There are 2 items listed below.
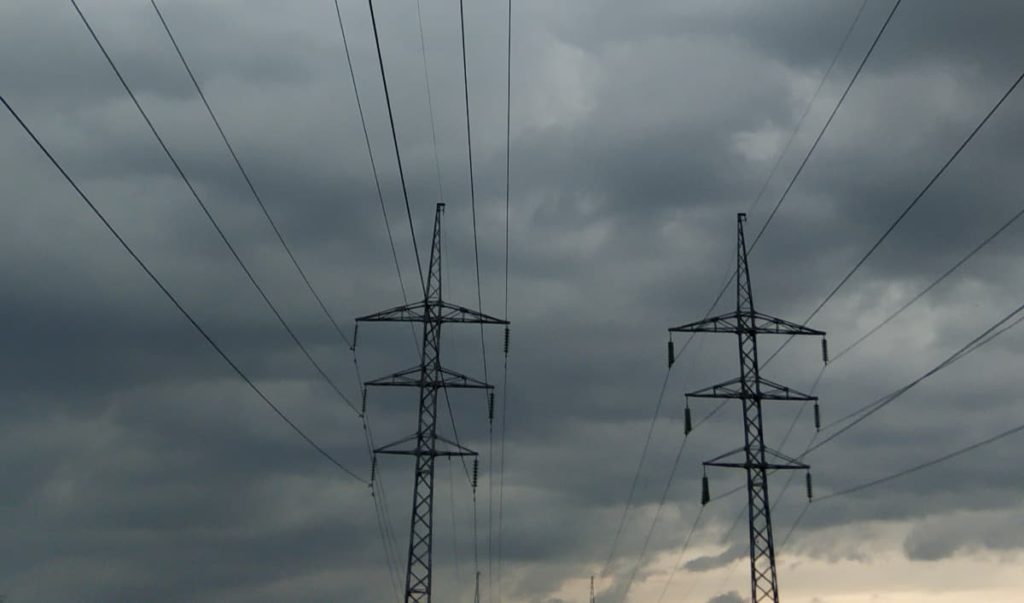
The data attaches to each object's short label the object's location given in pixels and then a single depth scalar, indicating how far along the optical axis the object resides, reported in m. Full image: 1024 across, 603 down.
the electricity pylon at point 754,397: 63.28
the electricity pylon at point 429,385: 62.34
